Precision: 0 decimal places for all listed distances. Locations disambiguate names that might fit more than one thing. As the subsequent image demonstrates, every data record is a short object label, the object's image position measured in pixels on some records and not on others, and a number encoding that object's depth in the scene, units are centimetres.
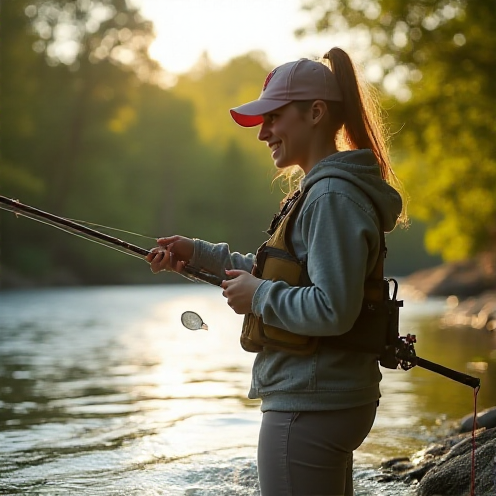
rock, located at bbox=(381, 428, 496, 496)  425
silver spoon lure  282
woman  238
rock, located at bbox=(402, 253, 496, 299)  2771
